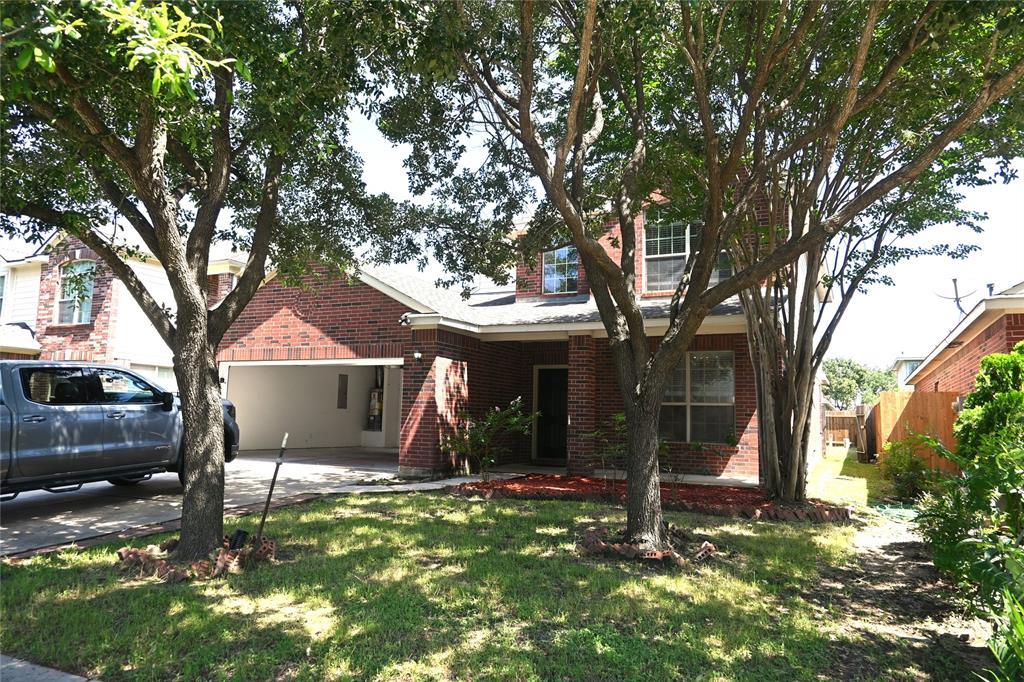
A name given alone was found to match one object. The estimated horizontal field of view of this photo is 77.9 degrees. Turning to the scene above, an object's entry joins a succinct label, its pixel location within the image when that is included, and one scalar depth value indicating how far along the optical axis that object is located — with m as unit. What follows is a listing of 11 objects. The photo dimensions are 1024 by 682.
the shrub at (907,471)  10.52
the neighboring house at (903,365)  37.45
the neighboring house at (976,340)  8.27
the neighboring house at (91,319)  17.31
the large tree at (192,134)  4.80
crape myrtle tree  6.89
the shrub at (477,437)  11.23
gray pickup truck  7.05
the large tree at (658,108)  5.94
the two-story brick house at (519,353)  12.16
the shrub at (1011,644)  2.82
